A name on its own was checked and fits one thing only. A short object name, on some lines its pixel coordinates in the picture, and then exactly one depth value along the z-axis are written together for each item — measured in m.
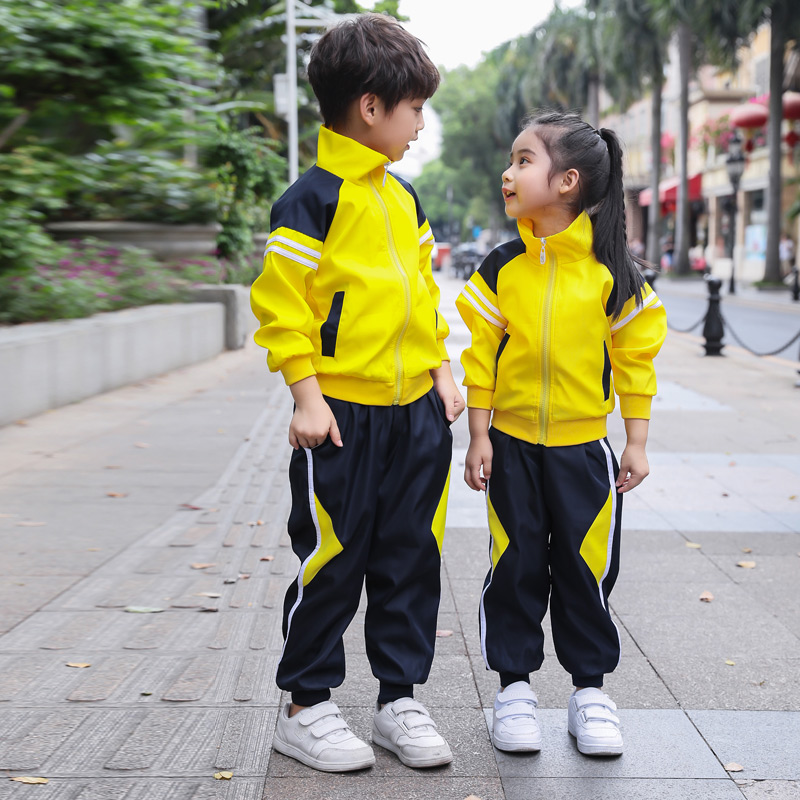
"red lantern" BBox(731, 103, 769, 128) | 37.00
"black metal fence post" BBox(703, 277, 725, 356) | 13.35
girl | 2.71
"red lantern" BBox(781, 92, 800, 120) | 34.91
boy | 2.50
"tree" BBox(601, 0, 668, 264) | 42.28
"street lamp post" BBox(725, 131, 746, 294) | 28.61
